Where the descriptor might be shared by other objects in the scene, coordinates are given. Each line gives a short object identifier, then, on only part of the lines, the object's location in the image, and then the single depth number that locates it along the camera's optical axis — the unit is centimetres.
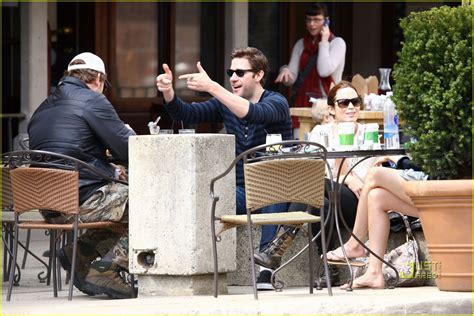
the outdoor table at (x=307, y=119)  2298
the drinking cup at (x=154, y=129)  1809
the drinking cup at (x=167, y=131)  1766
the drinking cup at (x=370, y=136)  1836
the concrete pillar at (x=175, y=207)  1655
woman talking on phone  2630
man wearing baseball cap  1731
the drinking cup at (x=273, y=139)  1792
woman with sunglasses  1722
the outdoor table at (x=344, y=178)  1728
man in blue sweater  1795
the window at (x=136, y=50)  2920
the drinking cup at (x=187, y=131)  1753
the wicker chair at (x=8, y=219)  1845
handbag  1762
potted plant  1625
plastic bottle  1852
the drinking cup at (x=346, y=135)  1805
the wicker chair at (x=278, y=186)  1599
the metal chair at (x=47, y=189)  1669
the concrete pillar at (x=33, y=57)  2716
